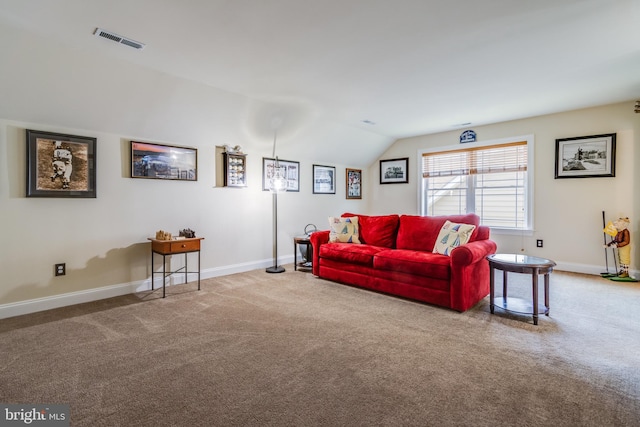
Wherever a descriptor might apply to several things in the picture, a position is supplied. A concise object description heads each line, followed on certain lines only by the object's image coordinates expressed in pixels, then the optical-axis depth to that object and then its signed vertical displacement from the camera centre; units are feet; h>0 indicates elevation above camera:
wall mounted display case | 15.56 +2.23
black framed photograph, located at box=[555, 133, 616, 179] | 14.97 +2.80
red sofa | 10.46 -1.91
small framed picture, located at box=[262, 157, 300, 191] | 17.30 +2.44
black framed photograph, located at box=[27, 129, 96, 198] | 10.40 +1.72
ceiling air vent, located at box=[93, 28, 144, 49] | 8.34 +4.95
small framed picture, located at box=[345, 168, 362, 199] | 22.88 +2.20
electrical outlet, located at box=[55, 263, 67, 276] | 10.99 -2.01
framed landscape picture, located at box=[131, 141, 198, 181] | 12.67 +2.25
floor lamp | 16.49 +1.32
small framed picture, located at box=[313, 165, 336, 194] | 20.44 +2.27
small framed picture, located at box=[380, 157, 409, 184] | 22.33 +3.09
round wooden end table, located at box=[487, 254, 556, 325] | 9.25 -1.84
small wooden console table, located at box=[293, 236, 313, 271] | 16.49 -2.34
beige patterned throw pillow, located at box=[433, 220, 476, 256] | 11.71 -0.96
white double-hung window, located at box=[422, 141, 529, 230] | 17.70 +1.82
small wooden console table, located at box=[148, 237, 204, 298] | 11.90 -1.38
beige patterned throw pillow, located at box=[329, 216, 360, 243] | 15.34 -0.89
